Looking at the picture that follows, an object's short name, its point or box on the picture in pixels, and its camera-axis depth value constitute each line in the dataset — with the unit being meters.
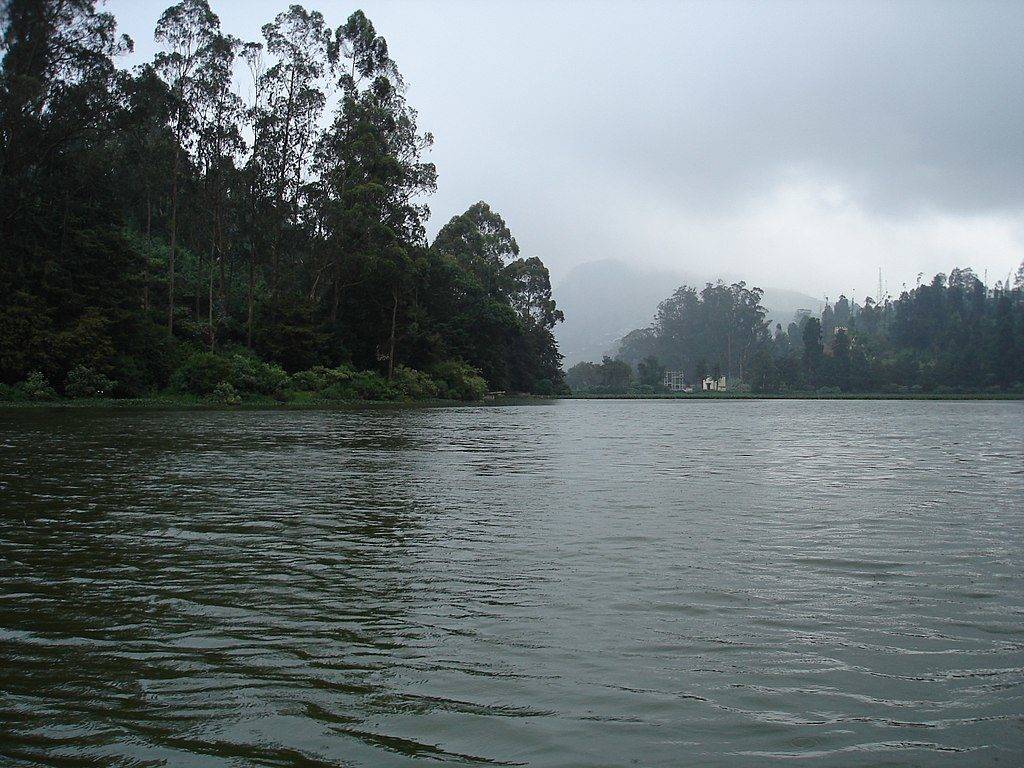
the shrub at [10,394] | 33.28
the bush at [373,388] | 49.09
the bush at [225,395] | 40.22
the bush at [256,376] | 42.00
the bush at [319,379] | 46.06
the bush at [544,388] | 90.75
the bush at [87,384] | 35.62
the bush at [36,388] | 33.50
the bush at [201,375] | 40.53
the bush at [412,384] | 52.34
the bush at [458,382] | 59.19
